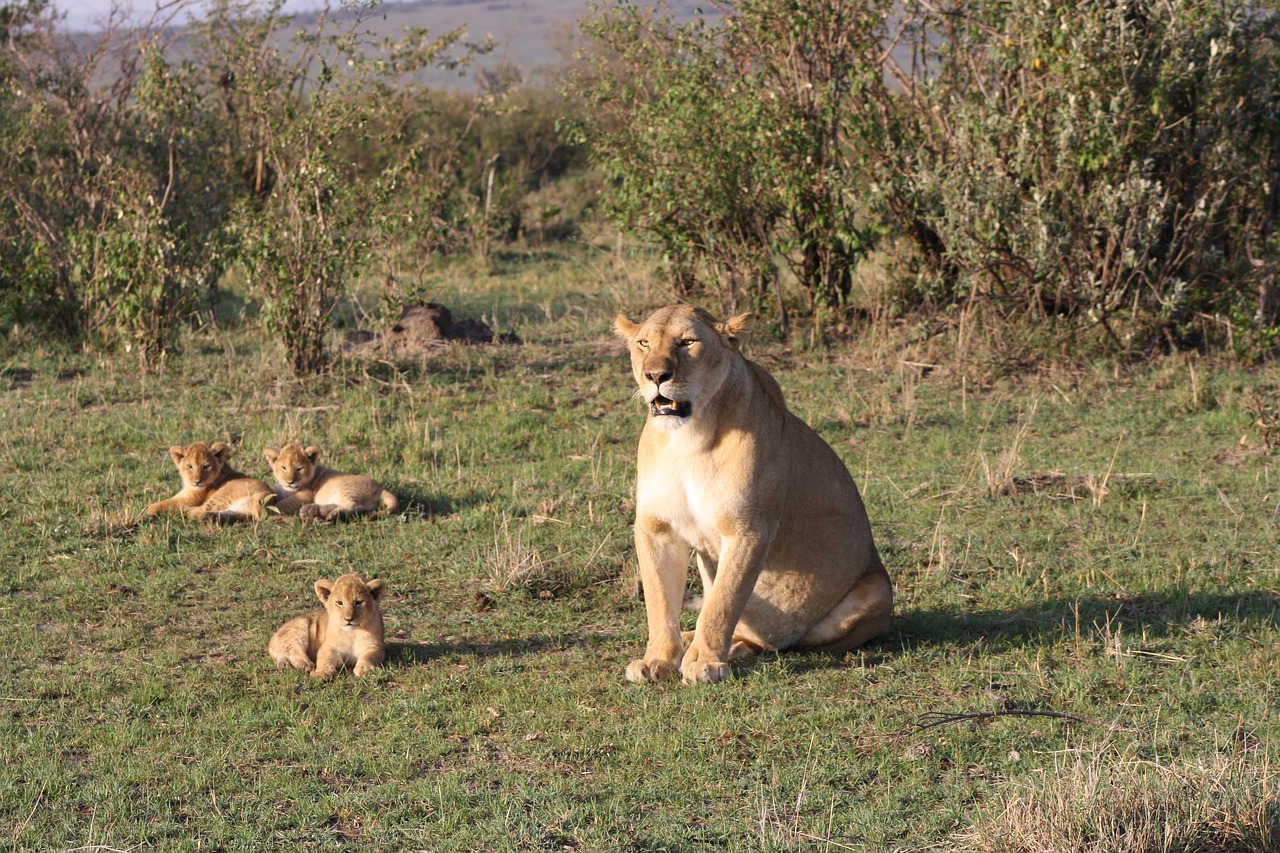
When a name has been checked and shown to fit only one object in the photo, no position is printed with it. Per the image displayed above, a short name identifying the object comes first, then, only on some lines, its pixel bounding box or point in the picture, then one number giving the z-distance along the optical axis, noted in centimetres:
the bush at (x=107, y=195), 2402
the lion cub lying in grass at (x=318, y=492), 1695
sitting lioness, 1142
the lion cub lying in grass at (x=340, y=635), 1223
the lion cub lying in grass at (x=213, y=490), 1686
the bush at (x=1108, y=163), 2256
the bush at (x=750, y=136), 2509
